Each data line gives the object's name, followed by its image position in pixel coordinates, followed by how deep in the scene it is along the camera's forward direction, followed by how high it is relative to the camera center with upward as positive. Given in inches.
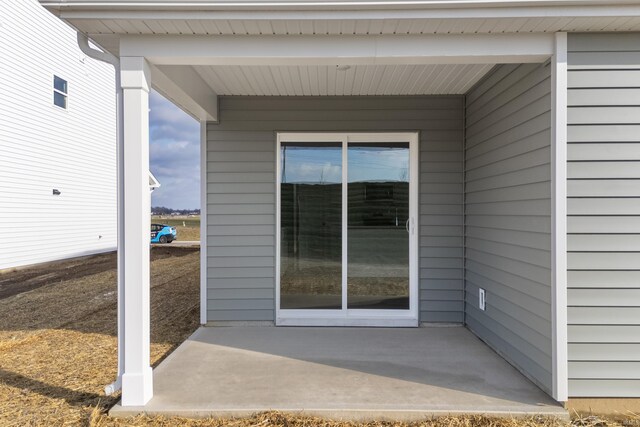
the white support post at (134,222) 100.9 -2.9
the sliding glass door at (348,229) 172.2 -7.2
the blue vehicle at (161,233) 668.7 -36.5
